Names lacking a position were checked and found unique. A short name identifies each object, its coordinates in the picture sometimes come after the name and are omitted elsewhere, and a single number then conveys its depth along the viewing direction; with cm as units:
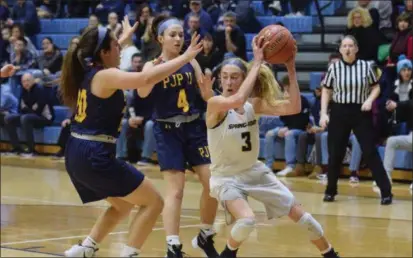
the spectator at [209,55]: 1238
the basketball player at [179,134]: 712
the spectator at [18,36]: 1641
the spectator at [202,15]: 1355
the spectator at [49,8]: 1750
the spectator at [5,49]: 1672
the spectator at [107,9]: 1372
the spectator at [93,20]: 1470
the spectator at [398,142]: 1132
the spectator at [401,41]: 1203
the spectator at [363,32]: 1173
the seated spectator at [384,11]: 1297
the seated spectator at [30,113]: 1505
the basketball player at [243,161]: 636
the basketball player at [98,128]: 623
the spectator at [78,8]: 1686
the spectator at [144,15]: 1320
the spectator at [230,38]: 1282
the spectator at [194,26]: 1281
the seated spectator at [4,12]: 1780
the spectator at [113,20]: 1315
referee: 1041
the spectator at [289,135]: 1216
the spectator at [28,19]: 1741
